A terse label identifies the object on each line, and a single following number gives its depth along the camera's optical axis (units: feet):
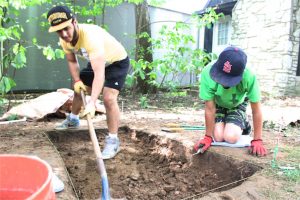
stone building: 22.14
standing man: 7.21
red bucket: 2.78
